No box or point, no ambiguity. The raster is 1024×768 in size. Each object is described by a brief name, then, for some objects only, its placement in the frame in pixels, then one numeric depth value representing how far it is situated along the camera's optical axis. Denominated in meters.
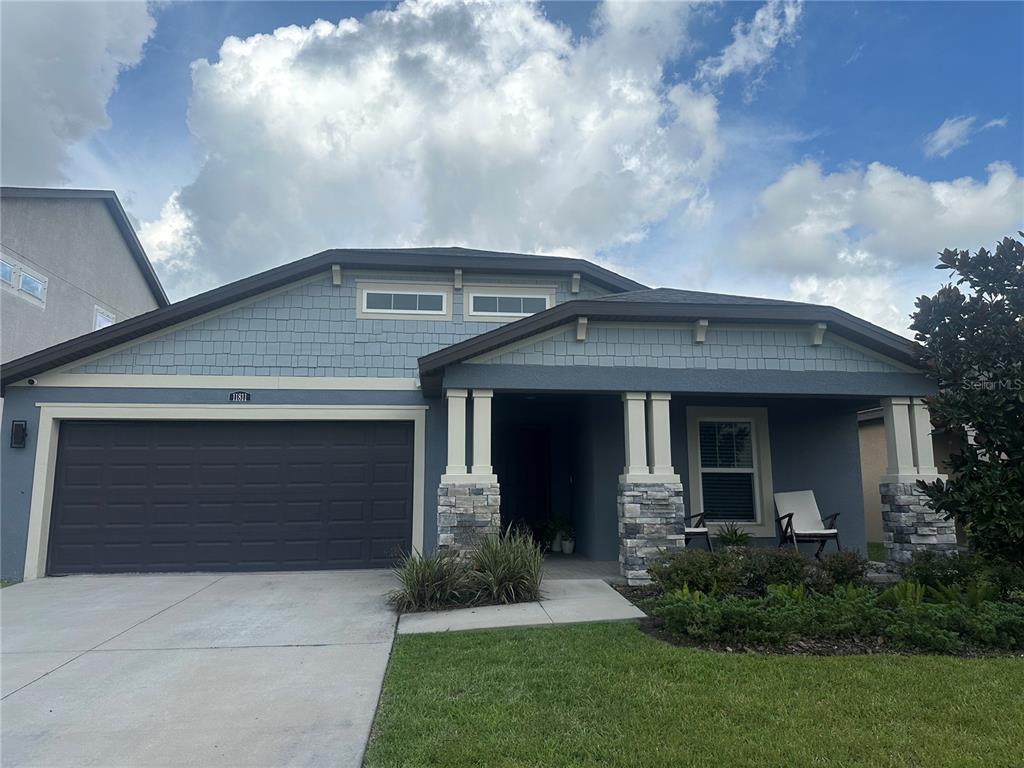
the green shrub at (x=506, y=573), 6.66
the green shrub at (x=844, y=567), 6.52
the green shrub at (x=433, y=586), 6.54
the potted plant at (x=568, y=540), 10.96
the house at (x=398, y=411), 7.99
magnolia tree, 5.94
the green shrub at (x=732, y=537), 8.67
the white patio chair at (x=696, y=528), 8.31
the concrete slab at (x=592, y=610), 5.92
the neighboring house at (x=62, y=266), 10.72
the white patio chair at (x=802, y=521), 8.87
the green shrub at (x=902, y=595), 5.61
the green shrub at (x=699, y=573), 6.20
